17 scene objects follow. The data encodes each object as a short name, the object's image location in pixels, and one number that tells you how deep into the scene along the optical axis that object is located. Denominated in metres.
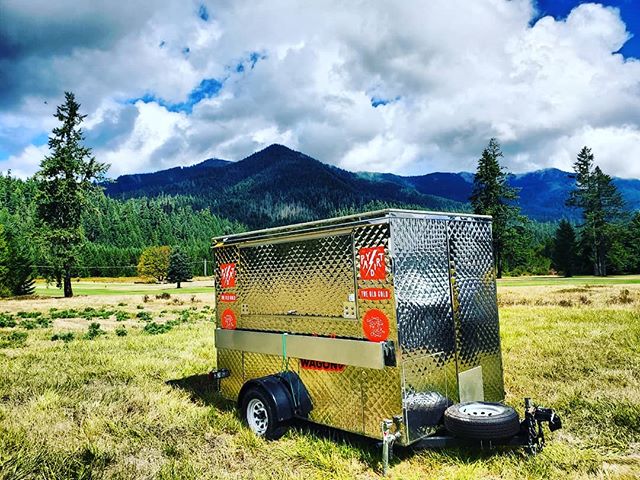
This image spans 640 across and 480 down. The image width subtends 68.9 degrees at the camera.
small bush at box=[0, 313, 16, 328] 19.23
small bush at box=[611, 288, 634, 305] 19.67
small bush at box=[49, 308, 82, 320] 23.28
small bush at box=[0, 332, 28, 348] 13.41
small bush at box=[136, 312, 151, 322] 21.76
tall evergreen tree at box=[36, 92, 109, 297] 37.62
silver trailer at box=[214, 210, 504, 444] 5.07
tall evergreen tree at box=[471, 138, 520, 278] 57.47
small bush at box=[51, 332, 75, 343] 14.52
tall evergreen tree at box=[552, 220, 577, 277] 71.81
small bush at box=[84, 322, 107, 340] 15.52
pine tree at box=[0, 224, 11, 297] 39.50
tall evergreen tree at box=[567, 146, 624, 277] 67.06
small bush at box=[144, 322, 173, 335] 16.72
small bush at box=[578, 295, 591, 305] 20.00
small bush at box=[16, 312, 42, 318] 23.48
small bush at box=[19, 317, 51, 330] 18.59
